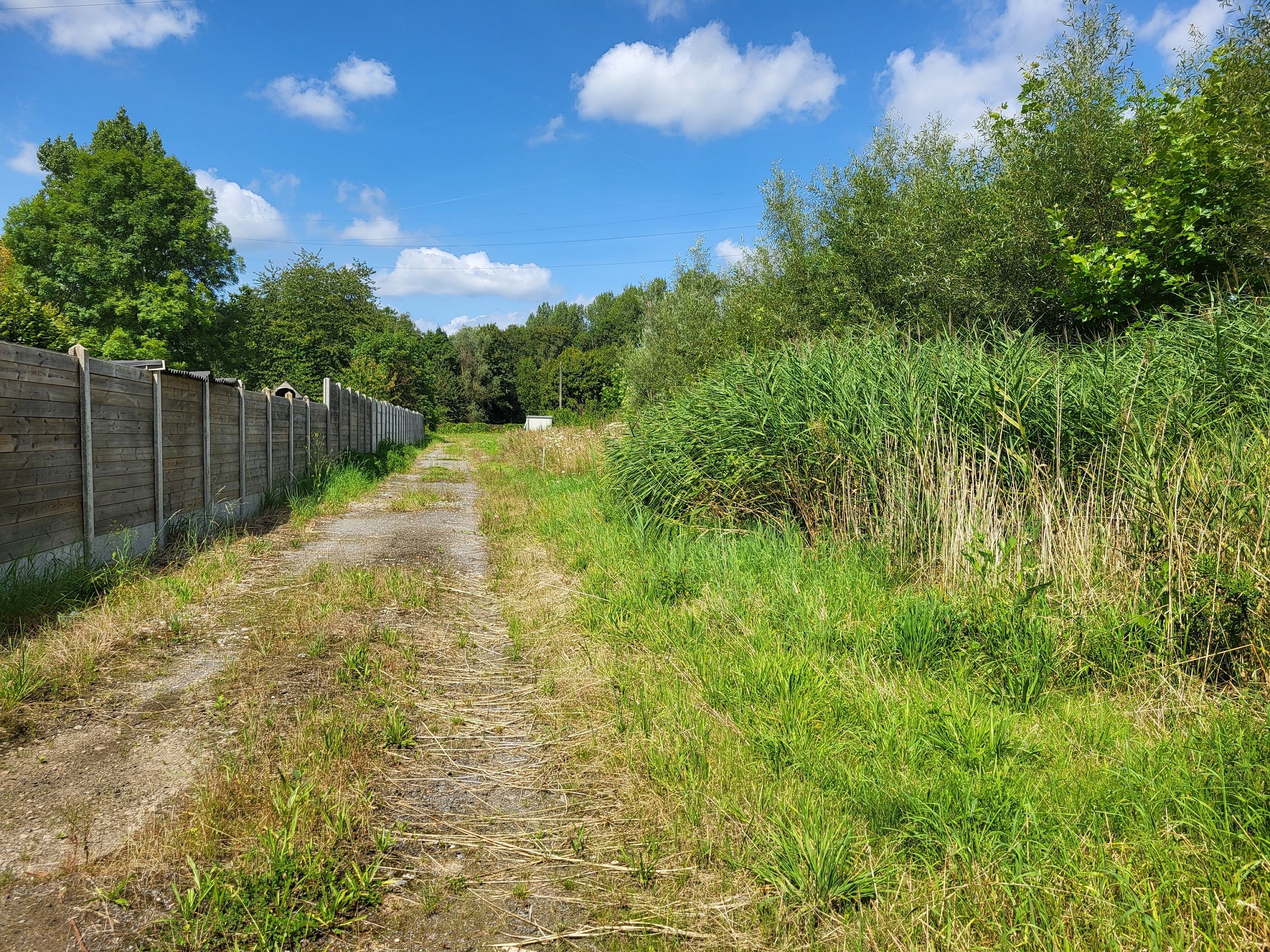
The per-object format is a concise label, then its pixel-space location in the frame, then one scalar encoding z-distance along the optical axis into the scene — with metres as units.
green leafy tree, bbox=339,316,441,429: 34.88
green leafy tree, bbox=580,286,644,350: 92.81
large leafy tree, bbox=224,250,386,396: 37.72
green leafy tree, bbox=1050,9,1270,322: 8.80
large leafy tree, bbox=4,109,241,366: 28.70
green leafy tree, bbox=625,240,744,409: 23.36
